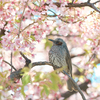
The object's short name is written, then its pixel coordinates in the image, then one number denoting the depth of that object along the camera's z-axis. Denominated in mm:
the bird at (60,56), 8948
